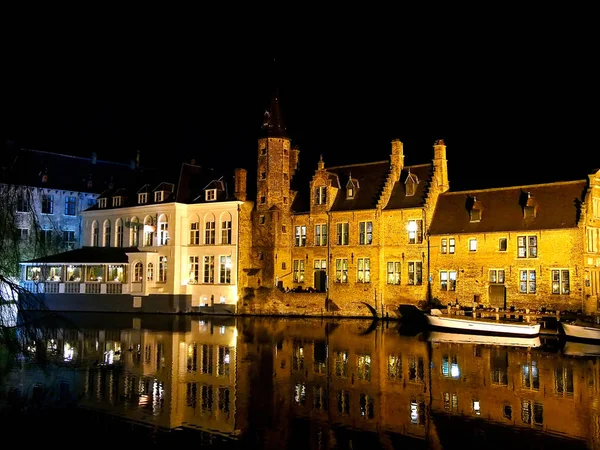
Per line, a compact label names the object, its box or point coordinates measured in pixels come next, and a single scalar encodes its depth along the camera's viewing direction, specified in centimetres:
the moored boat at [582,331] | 3328
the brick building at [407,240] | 4075
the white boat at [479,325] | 3612
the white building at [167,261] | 5244
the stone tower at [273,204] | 5131
